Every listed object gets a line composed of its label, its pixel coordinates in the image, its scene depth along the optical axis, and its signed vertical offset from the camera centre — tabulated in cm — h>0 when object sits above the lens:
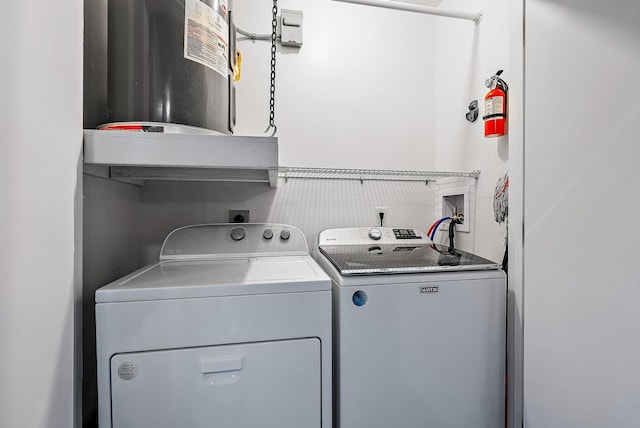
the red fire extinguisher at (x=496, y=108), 141 +49
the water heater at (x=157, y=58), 92 +47
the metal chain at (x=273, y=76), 173 +81
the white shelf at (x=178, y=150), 89 +18
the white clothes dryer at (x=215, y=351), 87 -43
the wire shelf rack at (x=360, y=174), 169 +23
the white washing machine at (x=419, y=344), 108 -50
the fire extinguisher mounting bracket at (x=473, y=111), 168 +57
